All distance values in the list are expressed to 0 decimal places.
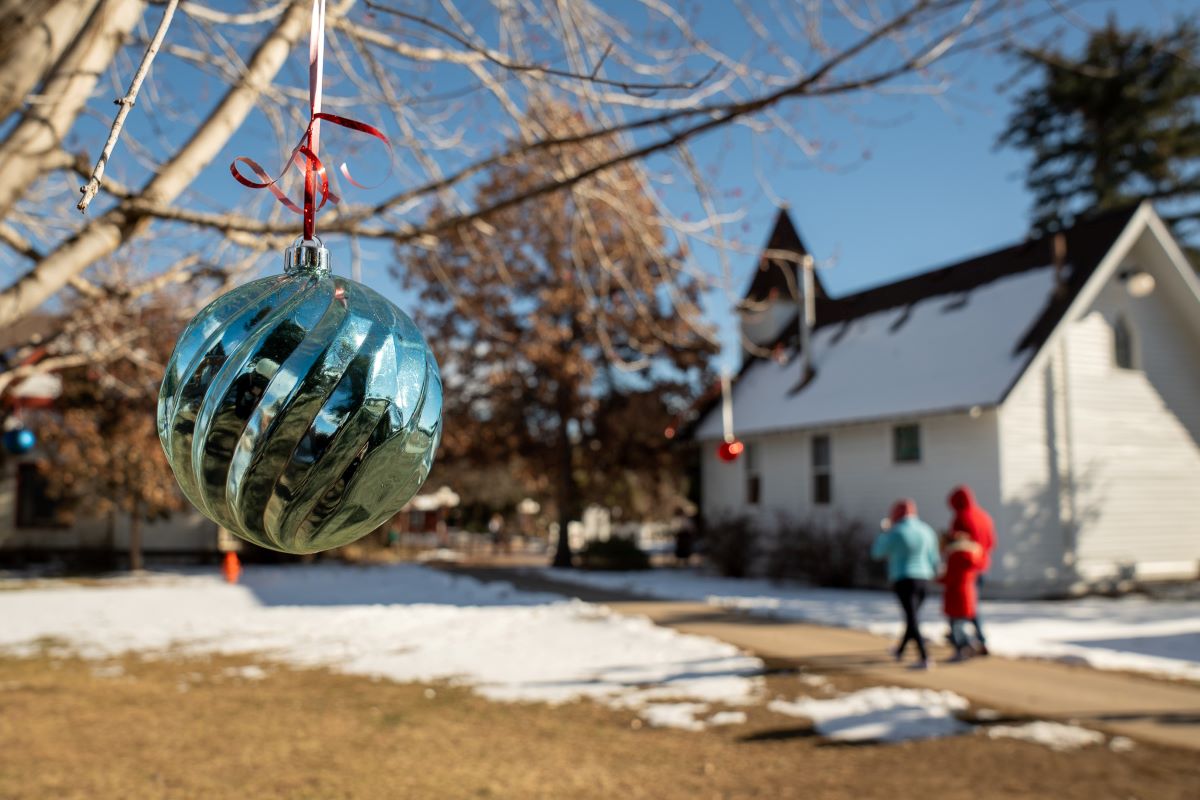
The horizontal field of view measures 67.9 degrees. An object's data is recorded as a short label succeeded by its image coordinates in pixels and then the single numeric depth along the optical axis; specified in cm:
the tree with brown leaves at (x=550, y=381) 2183
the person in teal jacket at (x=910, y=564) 950
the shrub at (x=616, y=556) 2378
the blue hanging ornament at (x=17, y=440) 784
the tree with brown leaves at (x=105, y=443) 1950
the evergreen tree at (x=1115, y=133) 2841
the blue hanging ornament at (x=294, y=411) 129
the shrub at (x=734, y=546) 2073
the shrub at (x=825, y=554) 1770
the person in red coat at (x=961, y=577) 942
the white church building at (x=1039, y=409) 1608
